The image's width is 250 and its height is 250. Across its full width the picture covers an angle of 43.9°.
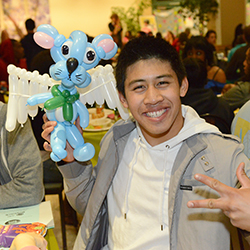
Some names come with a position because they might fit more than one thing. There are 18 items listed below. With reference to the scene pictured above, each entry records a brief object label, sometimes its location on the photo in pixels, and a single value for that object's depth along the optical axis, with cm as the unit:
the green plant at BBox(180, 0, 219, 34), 725
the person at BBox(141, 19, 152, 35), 757
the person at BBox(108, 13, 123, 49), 763
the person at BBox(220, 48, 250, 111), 290
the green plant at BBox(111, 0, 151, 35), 852
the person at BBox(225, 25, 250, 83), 421
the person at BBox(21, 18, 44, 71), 519
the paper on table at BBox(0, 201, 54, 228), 117
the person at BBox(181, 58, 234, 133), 242
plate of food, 254
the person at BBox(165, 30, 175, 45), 708
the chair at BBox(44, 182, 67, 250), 207
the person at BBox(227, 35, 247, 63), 523
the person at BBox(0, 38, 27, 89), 516
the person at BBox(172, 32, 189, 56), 542
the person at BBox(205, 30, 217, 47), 628
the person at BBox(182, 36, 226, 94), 333
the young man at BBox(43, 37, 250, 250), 106
